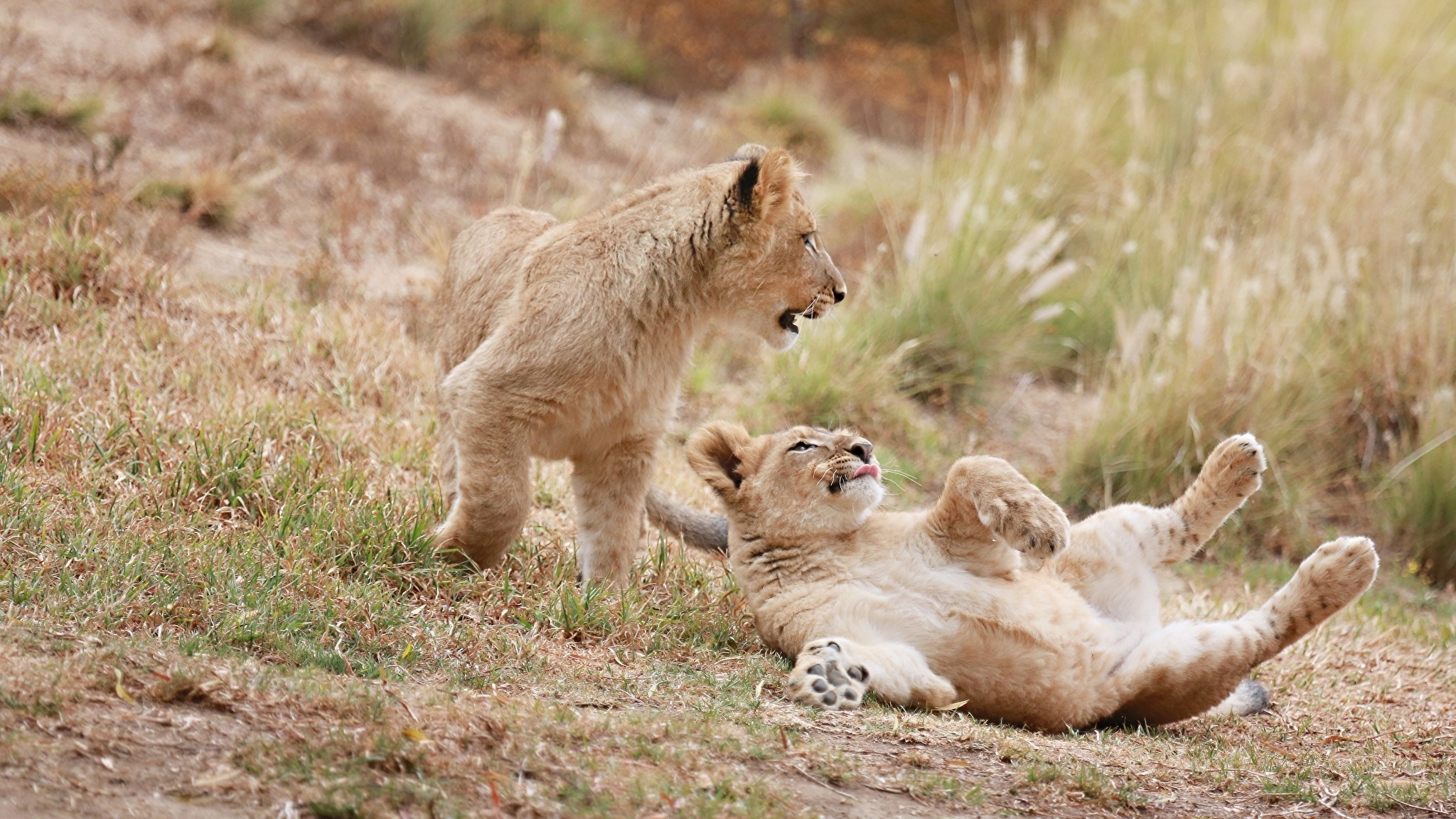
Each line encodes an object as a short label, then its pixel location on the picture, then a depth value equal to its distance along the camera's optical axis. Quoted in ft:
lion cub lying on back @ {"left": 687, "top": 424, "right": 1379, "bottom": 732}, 28.63
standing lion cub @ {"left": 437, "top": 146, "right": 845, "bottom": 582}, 31.99
